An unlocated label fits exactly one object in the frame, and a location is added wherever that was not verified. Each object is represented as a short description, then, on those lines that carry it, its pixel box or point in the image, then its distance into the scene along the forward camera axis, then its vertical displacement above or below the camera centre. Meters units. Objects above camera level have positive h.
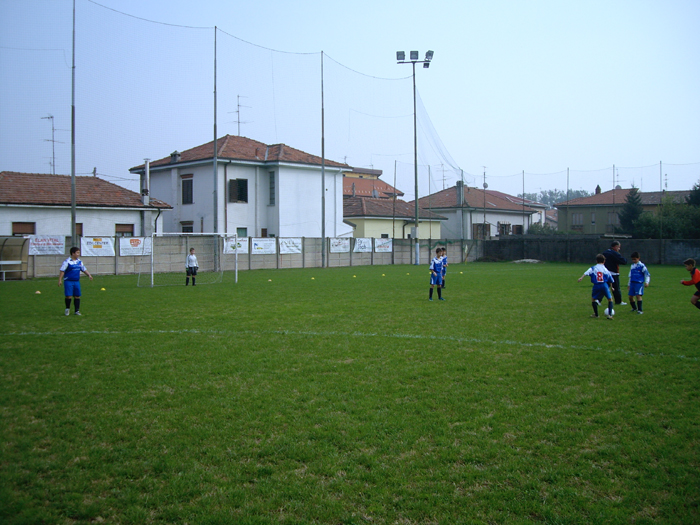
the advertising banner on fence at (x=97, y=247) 28.12 +0.66
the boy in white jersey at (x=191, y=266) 23.59 -0.23
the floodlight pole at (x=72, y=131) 24.36 +5.46
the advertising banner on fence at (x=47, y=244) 26.79 +0.75
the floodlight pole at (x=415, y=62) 38.31 +13.07
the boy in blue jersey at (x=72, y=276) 13.84 -0.37
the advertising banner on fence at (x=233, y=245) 33.47 +0.88
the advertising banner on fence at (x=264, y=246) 34.72 +0.87
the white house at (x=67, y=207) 31.72 +3.04
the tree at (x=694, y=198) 47.96 +5.20
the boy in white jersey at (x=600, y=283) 13.16 -0.51
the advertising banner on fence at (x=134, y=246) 29.39 +0.74
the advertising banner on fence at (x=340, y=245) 39.34 +1.05
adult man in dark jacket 15.33 -0.07
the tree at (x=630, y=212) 52.75 +4.38
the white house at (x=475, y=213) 59.36 +4.97
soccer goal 30.02 +0.18
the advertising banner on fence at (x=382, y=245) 42.24 +1.11
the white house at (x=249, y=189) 40.88 +5.21
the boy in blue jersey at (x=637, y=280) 13.70 -0.47
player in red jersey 11.80 -0.36
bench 25.47 -0.16
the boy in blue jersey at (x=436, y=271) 16.84 -0.31
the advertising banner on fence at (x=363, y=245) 40.84 +1.07
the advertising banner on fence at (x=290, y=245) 36.25 +0.96
